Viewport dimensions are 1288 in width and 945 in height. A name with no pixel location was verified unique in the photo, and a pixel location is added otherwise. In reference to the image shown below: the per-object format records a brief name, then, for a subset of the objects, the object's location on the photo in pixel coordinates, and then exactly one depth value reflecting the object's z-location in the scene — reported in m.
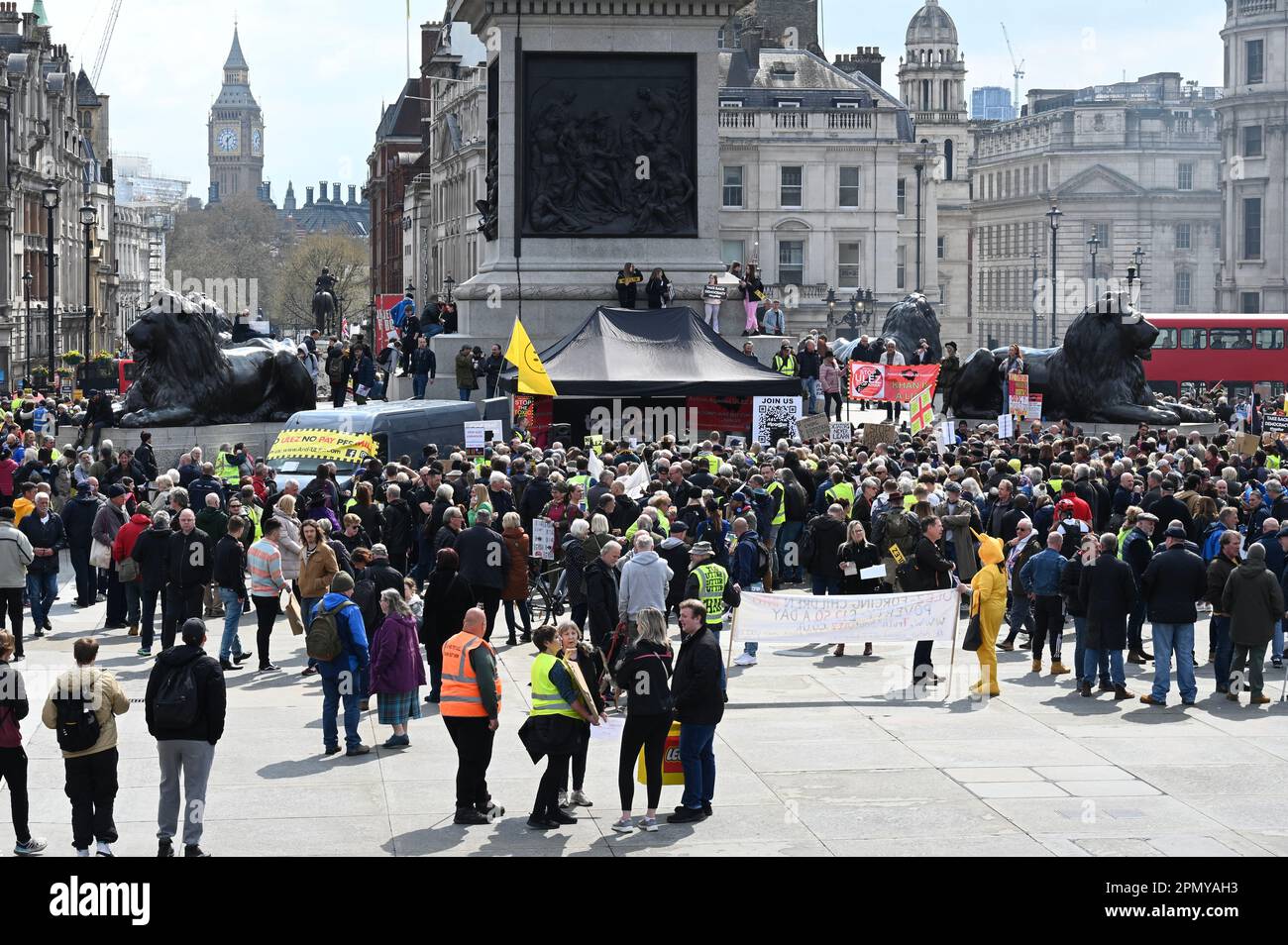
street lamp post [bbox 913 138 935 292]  107.88
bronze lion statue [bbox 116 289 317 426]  34.47
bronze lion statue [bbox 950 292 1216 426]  37.84
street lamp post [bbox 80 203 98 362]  62.92
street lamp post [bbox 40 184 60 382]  58.75
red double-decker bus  64.12
